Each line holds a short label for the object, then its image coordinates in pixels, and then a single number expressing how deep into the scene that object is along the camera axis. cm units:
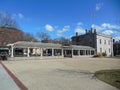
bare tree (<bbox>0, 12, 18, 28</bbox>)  2004
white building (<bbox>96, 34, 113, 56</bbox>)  2740
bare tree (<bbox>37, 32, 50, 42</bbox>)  4219
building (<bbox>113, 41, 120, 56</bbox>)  3519
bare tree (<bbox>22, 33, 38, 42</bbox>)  3630
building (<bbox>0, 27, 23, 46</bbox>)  2073
